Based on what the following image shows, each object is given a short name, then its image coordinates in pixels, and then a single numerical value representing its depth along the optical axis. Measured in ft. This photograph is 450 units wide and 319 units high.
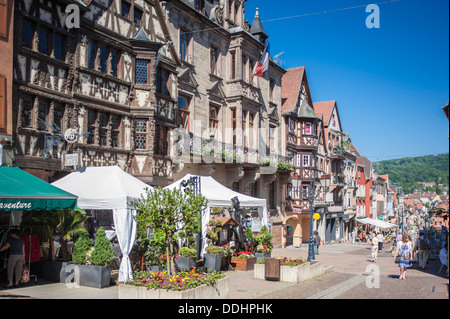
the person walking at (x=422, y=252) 70.38
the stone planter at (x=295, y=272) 51.02
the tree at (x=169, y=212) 37.22
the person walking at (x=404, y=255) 54.29
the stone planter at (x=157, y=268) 46.83
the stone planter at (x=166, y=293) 33.24
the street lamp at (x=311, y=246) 72.49
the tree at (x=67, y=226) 47.06
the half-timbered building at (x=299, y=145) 128.06
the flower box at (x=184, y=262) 51.21
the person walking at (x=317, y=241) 104.68
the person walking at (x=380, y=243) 121.56
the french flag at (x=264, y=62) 92.38
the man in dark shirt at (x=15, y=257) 41.34
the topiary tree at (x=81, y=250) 43.32
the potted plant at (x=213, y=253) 54.90
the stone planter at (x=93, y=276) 42.29
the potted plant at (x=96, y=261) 42.45
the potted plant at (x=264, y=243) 64.69
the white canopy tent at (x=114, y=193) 45.88
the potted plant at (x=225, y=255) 58.44
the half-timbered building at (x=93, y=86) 53.01
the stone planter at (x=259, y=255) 63.63
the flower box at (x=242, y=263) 59.52
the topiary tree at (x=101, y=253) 42.55
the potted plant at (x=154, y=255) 47.52
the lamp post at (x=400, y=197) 293.88
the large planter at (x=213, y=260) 54.85
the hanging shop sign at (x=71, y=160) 53.93
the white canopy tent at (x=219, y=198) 58.21
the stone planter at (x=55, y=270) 44.34
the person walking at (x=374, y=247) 87.51
